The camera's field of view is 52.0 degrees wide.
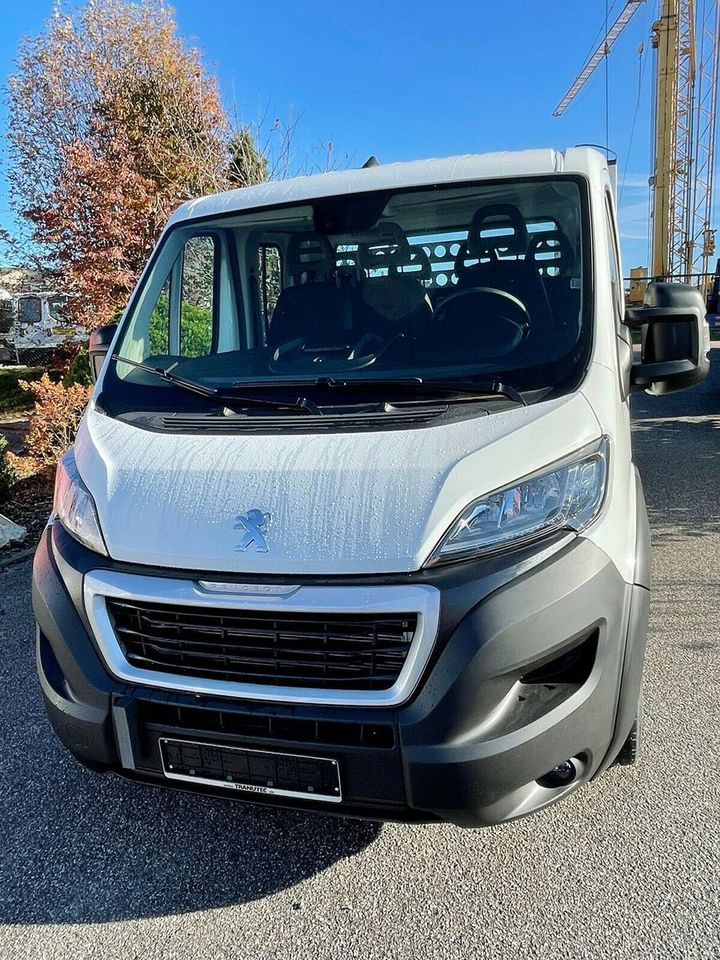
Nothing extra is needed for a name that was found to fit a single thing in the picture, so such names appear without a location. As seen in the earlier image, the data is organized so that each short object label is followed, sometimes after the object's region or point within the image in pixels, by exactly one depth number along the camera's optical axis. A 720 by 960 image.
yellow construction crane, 38.97
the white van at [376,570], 1.88
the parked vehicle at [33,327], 12.25
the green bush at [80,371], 8.75
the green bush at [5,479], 6.50
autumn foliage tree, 10.05
